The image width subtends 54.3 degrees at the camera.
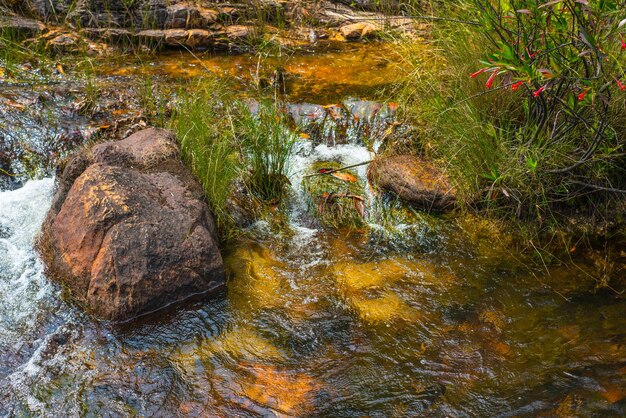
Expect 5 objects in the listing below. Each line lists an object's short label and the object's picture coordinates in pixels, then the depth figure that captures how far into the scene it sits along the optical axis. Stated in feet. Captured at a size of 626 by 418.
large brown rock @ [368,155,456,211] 15.53
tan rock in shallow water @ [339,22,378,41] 25.31
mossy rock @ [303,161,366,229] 15.34
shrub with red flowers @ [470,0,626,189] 11.34
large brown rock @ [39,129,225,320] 12.16
